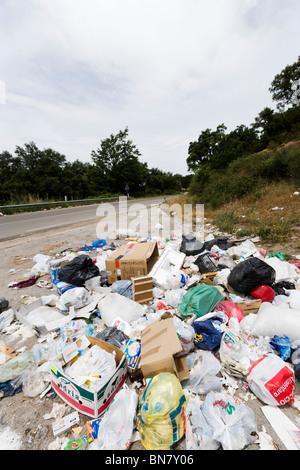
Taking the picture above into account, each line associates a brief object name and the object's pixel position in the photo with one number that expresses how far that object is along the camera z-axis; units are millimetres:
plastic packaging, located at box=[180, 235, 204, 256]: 3567
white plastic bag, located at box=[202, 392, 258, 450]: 1016
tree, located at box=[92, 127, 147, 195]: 28234
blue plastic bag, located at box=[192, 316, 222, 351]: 1610
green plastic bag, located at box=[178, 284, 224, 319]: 1903
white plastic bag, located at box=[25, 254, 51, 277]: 3051
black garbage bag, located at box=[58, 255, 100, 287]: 2541
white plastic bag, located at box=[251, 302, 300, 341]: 1603
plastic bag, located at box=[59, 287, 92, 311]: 2135
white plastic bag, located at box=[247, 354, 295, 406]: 1203
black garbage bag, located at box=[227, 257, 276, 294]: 2148
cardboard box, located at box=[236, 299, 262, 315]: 1990
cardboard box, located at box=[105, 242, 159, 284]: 2646
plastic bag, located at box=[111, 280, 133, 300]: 2337
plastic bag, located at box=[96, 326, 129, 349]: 1622
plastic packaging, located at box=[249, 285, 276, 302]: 2131
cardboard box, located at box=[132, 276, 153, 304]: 2262
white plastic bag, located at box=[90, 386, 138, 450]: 1030
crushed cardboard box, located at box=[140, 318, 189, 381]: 1309
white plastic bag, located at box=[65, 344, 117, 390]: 1217
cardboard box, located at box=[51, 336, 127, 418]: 1133
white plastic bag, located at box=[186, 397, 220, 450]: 1016
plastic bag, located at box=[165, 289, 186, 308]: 2201
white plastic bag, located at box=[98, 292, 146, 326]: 1938
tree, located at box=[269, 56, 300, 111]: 21859
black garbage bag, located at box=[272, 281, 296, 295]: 2271
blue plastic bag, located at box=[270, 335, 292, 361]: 1477
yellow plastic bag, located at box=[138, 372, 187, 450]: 998
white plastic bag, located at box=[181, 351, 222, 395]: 1307
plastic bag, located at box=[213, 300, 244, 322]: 1885
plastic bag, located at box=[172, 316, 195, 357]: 1553
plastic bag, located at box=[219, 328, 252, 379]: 1393
